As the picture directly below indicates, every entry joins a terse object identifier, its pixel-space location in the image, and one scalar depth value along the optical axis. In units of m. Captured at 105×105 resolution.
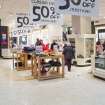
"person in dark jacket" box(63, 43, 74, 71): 10.45
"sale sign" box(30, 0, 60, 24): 7.93
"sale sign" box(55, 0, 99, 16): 5.68
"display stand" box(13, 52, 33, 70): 11.62
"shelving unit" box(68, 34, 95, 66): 11.98
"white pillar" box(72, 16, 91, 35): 12.61
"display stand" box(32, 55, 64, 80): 8.70
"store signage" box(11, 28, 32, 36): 10.62
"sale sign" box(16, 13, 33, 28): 10.35
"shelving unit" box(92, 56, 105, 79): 8.61
